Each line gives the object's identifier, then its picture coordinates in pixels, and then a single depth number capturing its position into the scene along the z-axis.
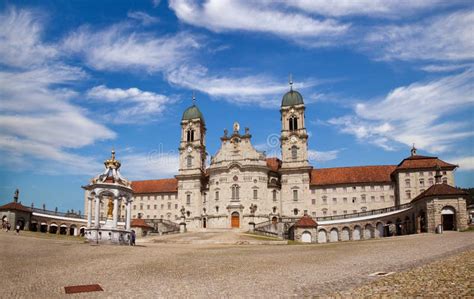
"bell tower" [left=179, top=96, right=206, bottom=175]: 84.50
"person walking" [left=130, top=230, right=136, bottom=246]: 37.28
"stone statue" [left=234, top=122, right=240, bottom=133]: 80.51
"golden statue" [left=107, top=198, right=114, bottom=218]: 40.31
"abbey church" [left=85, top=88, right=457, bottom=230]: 73.38
